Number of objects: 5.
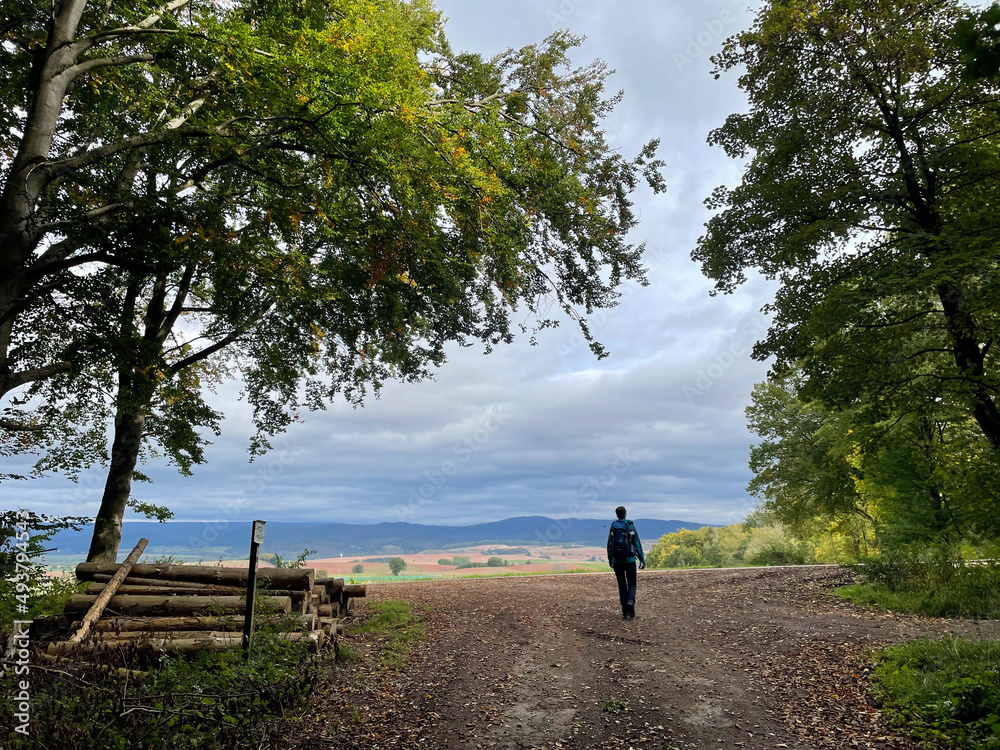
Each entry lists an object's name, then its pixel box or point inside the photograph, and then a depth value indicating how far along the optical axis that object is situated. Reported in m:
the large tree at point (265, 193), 8.17
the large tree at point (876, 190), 8.99
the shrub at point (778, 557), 28.66
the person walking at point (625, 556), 10.91
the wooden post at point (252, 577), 7.11
